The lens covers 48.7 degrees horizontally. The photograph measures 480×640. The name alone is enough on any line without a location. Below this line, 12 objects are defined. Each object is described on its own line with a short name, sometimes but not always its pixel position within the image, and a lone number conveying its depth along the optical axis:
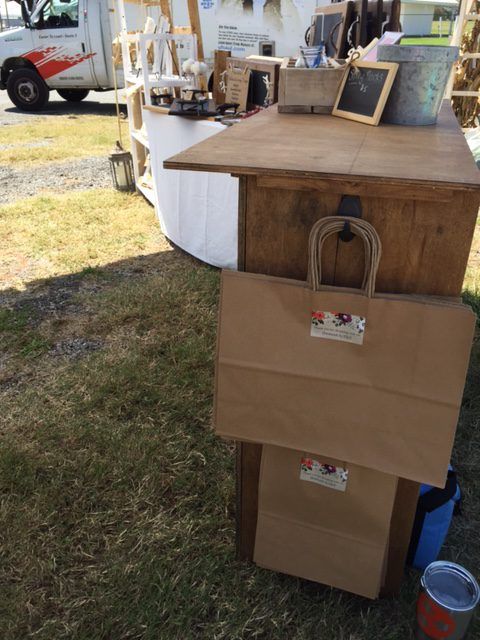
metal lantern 5.44
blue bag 1.61
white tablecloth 3.38
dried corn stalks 6.04
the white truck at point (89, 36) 8.62
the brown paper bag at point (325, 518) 1.38
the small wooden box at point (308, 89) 1.76
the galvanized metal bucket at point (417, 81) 1.51
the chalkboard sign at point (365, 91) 1.58
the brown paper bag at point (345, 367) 1.11
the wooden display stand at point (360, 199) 1.08
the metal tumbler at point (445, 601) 1.33
